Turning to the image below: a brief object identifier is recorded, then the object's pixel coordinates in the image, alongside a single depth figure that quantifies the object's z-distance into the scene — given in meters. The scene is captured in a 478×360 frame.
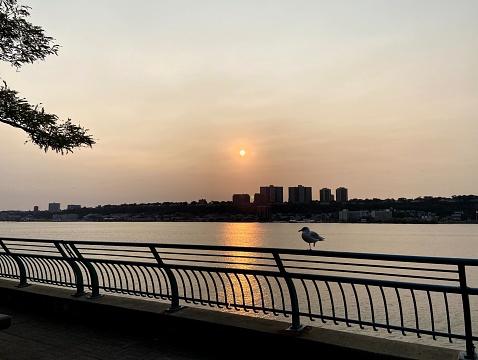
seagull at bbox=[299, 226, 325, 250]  9.15
